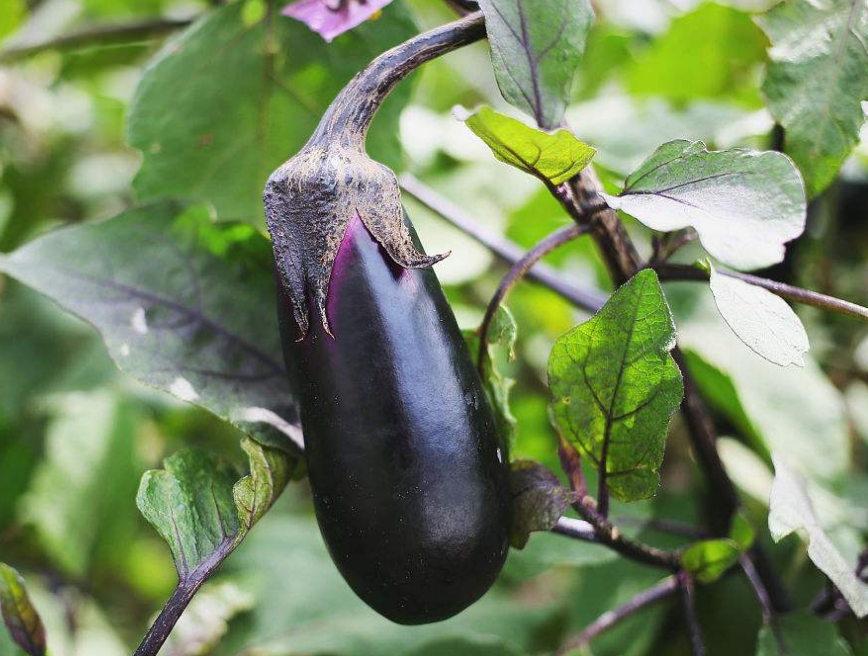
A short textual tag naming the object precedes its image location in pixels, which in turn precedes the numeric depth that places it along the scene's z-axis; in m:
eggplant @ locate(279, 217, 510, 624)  0.35
